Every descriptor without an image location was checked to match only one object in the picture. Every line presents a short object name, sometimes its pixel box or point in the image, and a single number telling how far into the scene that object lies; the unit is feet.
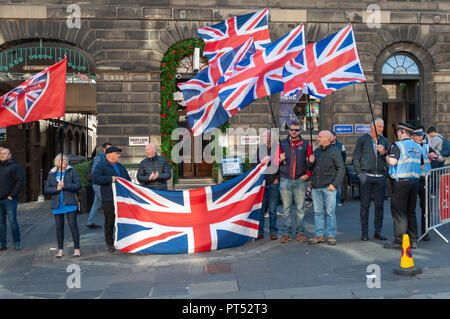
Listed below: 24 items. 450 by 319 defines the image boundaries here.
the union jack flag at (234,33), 31.30
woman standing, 27.20
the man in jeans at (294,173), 28.50
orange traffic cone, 20.67
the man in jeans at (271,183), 29.50
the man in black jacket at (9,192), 30.07
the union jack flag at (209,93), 28.99
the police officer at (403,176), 26.00
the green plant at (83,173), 45.66
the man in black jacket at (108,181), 27.43
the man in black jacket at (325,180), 27.68
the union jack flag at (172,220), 27.09
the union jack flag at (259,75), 26.81
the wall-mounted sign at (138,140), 54.34
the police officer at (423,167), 28.25
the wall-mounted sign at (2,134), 54.80
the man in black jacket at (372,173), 28.78
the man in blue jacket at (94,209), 36.86
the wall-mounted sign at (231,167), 45.52
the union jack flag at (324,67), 26.84
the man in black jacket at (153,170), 30.17
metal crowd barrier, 28.17
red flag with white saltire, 27.32
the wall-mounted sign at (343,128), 56.13
